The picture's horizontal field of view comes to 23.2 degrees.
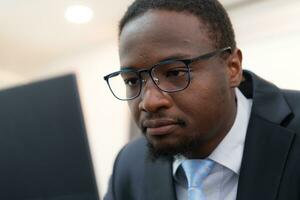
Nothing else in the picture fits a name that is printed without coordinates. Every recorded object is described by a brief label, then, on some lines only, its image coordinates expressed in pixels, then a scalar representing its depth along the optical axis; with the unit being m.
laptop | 0.77
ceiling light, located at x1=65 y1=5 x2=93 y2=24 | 2.08
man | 0.93
